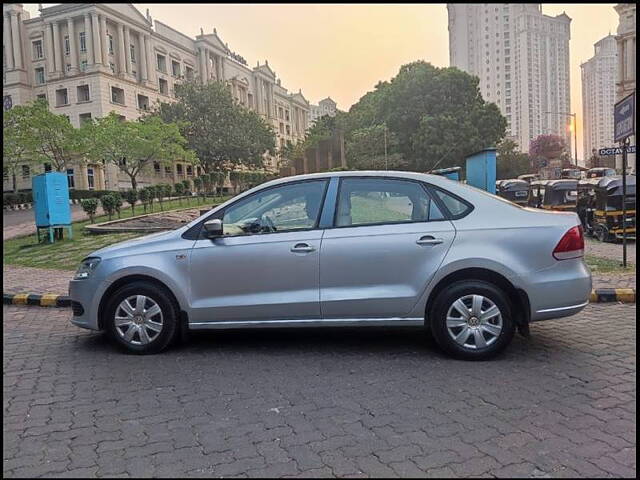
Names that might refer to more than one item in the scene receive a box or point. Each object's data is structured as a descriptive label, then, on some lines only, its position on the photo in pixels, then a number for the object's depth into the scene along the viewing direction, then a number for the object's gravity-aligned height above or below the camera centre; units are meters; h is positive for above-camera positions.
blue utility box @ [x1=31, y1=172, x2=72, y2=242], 13.90 +0.44
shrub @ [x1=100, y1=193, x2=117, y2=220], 18.50 +0.39
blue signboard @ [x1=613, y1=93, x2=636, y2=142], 8.09 +1.14
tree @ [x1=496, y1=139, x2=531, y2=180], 52.78 +3.29
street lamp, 47.56 +5.75
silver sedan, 4.43 -0.56
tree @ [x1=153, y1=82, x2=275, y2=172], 47.28 +7.77
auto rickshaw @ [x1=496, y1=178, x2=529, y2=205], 20.50 +0.12
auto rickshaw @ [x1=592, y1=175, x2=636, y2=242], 12.25 -0.43
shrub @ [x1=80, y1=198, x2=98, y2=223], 17.69 +0.32
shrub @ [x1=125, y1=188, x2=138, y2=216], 20.11 +0.61
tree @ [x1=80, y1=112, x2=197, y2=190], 28.88 +3.98
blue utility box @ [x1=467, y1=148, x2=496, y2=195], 11.10 +0.58
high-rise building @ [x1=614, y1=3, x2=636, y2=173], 56.47 +14.95
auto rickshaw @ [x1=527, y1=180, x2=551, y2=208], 18.85 -0.06
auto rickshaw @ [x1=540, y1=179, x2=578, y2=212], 16.06 -0.11
